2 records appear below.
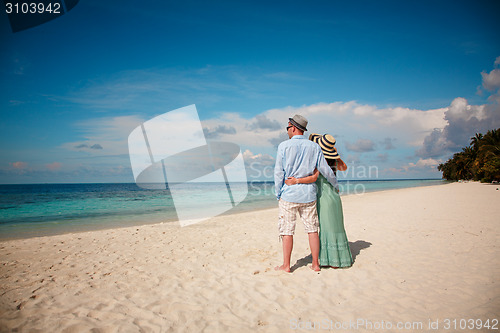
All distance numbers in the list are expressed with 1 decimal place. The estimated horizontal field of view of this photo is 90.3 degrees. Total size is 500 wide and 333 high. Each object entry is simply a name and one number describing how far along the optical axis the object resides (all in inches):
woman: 158.1
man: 146.8
